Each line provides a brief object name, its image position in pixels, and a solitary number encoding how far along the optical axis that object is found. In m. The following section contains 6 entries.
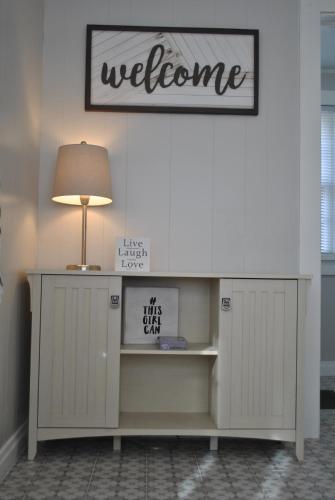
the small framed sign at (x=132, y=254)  2.37
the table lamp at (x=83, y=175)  2.30
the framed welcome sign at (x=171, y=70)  2.60
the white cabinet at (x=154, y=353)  2.19
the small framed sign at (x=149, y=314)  2.47
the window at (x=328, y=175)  4.34
